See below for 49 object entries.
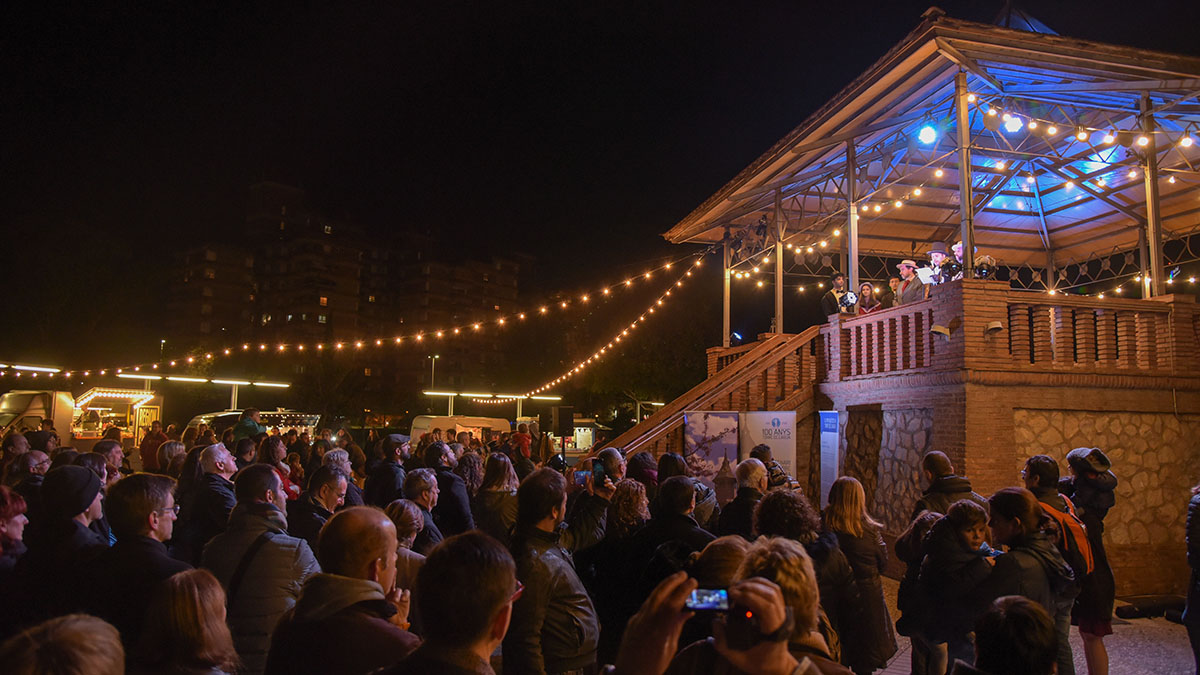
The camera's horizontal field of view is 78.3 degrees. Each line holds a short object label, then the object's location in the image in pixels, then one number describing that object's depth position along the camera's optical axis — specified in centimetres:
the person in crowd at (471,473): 648
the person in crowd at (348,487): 577
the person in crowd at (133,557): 279
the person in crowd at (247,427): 1075
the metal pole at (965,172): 886
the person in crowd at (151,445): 1102
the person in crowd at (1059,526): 417
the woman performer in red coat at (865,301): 1136
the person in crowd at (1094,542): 500
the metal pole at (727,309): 1667
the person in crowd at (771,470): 628
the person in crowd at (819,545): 361
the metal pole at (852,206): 1186
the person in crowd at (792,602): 184
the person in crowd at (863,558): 397
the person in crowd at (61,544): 293
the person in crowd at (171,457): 702
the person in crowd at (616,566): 375
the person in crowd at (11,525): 324
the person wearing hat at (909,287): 1062
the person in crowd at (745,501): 480
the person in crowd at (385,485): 609
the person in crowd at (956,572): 387
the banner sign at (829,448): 907
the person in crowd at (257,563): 324
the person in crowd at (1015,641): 225
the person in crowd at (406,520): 388
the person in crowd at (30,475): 491
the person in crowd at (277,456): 651
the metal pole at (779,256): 1469
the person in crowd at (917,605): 414
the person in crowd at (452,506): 584
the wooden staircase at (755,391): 1126
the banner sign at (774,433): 969
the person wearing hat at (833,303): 1149
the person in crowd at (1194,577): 433
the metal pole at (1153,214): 957
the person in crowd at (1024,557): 370
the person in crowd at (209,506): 492
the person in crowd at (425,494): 463
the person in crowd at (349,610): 216
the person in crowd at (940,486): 516
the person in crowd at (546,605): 325
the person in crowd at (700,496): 544
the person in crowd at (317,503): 459
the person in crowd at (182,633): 204
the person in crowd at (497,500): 524
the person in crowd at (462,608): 175
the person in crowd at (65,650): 141
